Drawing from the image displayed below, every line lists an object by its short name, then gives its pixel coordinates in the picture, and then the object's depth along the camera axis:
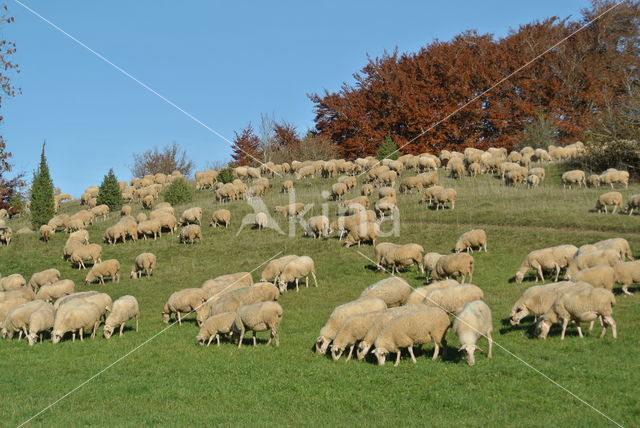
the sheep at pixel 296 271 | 24.59
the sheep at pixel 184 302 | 21.08
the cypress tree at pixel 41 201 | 43.47
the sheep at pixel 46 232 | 38.56
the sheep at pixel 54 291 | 24.81
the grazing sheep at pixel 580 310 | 14.86
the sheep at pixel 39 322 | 19.27
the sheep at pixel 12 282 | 27.62
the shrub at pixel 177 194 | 47.41
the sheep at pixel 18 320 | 20.27
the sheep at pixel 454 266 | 22.47
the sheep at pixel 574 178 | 41.75
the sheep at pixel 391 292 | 19.36
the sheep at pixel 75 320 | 18.95
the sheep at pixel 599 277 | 18.09
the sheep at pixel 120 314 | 19.28
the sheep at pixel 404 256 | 25.89
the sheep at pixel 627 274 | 18.73
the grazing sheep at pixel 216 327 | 17.62
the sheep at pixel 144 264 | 29.80
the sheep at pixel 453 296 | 17.02
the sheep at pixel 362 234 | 30.69
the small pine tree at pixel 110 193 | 49.31
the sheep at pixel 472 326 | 13.81
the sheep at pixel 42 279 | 27.92
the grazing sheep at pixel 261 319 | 16.77
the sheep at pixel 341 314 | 15.74
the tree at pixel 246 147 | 76.25
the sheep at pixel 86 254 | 32.19
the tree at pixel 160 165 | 91.31
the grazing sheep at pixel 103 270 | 28.81
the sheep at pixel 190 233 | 35.28
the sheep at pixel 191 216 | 39.03
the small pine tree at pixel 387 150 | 55.12
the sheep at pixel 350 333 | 15.13
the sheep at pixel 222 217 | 38.25
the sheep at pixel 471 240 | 28.00
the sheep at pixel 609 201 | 32.50
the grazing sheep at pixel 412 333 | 14.16
